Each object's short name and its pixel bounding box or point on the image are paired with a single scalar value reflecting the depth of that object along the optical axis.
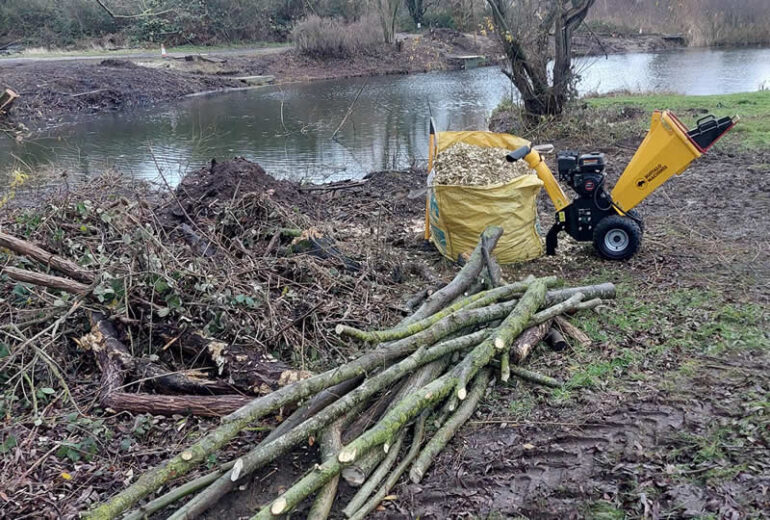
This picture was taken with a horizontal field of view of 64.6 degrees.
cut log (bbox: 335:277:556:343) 3.49
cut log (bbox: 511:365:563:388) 3.64
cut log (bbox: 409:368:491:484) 3.03
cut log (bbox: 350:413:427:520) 2.81
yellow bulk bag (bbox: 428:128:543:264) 5.36
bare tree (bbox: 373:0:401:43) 26.82
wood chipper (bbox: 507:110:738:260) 5.00
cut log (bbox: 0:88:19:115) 9.61
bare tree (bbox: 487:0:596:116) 11.31
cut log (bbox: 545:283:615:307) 4.44
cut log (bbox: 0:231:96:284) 4.37
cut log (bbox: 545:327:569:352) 4.07
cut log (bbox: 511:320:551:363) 3.85
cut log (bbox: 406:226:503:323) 4.34
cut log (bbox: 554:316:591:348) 4.13
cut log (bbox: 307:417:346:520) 2.80
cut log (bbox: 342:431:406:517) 2.83
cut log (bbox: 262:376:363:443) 3.31
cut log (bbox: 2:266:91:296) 4.13
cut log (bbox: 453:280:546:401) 3.49
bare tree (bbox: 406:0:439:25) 32.11
